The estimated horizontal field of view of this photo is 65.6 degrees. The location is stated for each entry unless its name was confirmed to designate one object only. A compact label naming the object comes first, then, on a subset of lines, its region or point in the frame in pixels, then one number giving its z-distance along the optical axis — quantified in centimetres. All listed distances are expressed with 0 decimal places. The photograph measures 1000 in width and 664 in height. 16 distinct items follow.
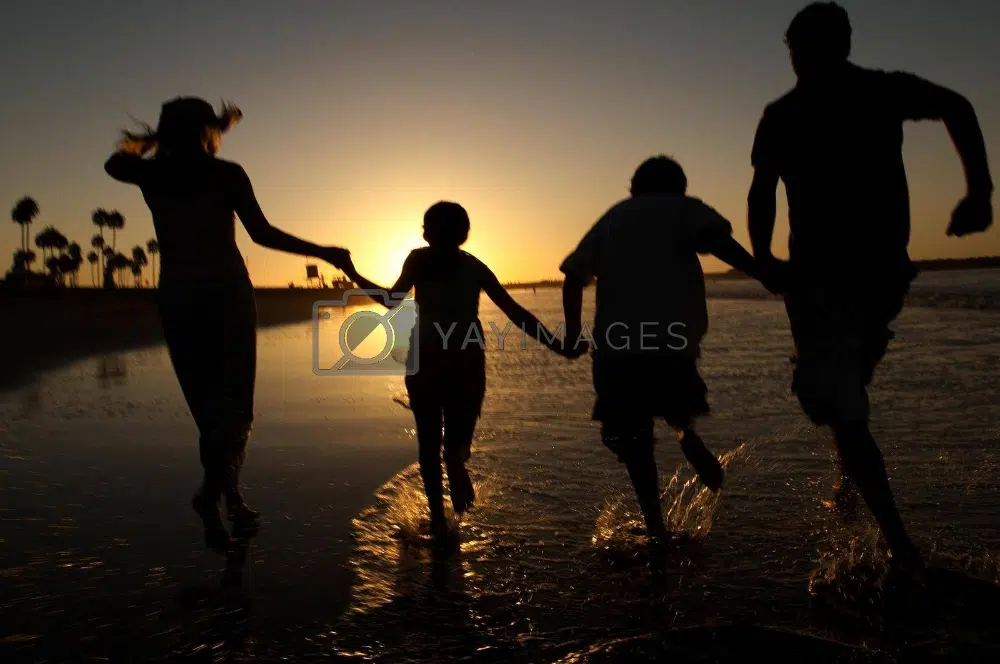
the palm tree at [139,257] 13612
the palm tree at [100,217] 10844
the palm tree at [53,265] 10800
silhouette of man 312
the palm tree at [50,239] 10700
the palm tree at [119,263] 12478
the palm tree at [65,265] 10888
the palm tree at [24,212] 9112
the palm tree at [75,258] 11234
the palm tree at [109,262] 11569
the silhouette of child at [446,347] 389
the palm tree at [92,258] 11808
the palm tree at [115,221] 10919
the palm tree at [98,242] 11612
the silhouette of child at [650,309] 358
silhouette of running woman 351
